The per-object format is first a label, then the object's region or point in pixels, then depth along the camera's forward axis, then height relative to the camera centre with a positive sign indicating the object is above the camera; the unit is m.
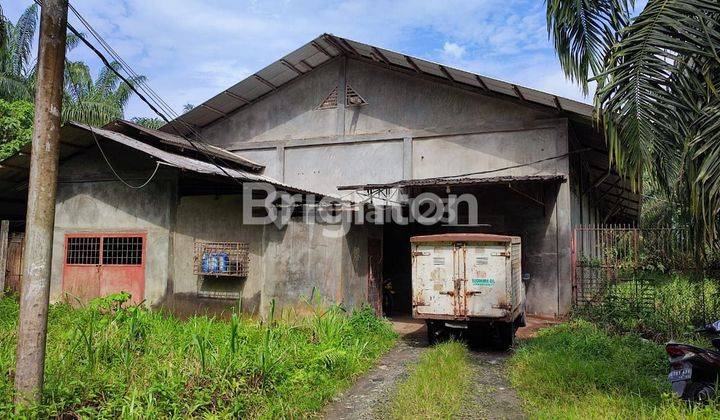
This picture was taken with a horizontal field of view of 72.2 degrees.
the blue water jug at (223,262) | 10.44 -0.28
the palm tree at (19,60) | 20.84 +8.44
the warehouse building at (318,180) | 10.47 +1.71
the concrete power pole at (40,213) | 4.43 +0.31
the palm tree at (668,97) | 4.96 +1.63
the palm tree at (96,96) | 20.17 +8.51
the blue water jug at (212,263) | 10.49 -0.31
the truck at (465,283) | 8.63 -0.56
